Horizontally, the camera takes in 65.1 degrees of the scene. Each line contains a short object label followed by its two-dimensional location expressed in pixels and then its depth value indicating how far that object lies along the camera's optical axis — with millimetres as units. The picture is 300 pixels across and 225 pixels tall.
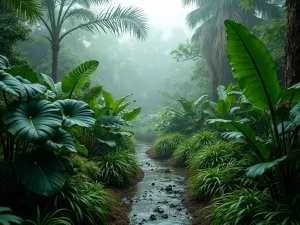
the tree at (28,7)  4160
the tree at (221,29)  11141
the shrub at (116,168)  4633
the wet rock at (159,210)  3629
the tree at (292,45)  3219
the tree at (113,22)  8234
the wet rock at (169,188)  4675
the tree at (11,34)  5820
